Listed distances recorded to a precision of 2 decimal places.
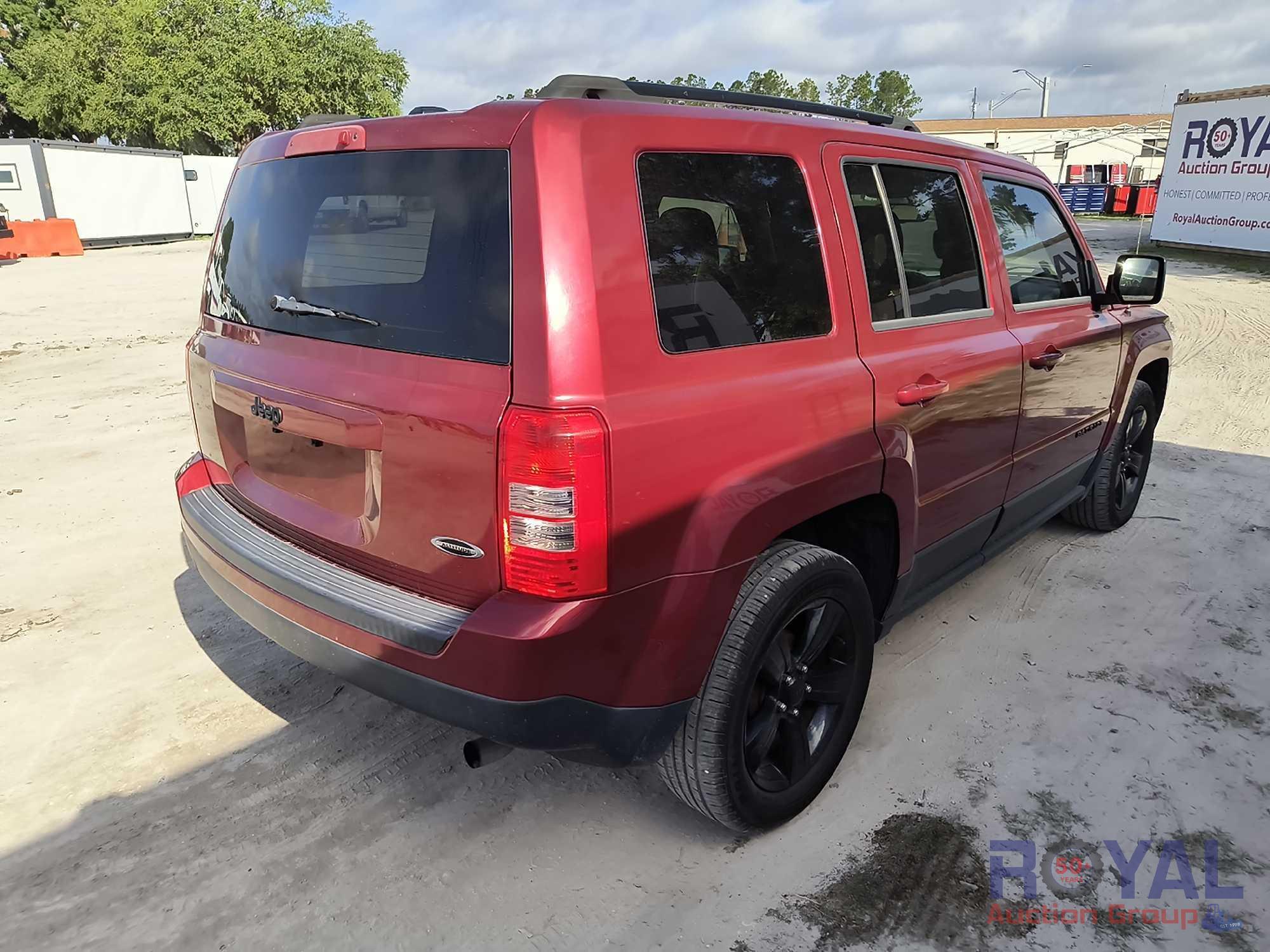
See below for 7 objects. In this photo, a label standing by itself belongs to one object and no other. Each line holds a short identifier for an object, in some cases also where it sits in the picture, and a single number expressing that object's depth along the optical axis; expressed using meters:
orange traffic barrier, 20.97
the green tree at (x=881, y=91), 83.88
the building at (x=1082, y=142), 44.53
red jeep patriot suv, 1.91
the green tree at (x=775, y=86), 76.31
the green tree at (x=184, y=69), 34.81
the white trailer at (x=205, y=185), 28.28
